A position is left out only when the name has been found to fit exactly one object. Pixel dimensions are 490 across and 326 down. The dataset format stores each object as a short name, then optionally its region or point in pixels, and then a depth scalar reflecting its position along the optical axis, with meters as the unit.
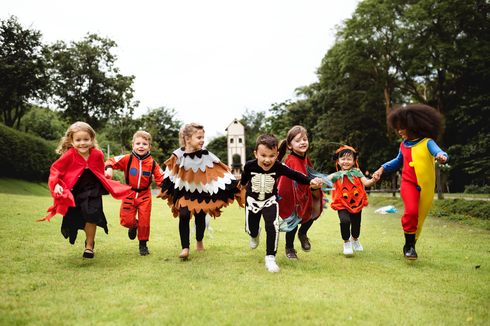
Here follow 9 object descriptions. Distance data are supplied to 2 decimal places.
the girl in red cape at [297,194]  5.11
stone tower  38.53
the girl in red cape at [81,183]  4.50
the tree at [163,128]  42.96
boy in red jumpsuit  5.35
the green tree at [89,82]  29.00
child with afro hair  4.71
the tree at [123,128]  34.71
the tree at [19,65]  20.86
